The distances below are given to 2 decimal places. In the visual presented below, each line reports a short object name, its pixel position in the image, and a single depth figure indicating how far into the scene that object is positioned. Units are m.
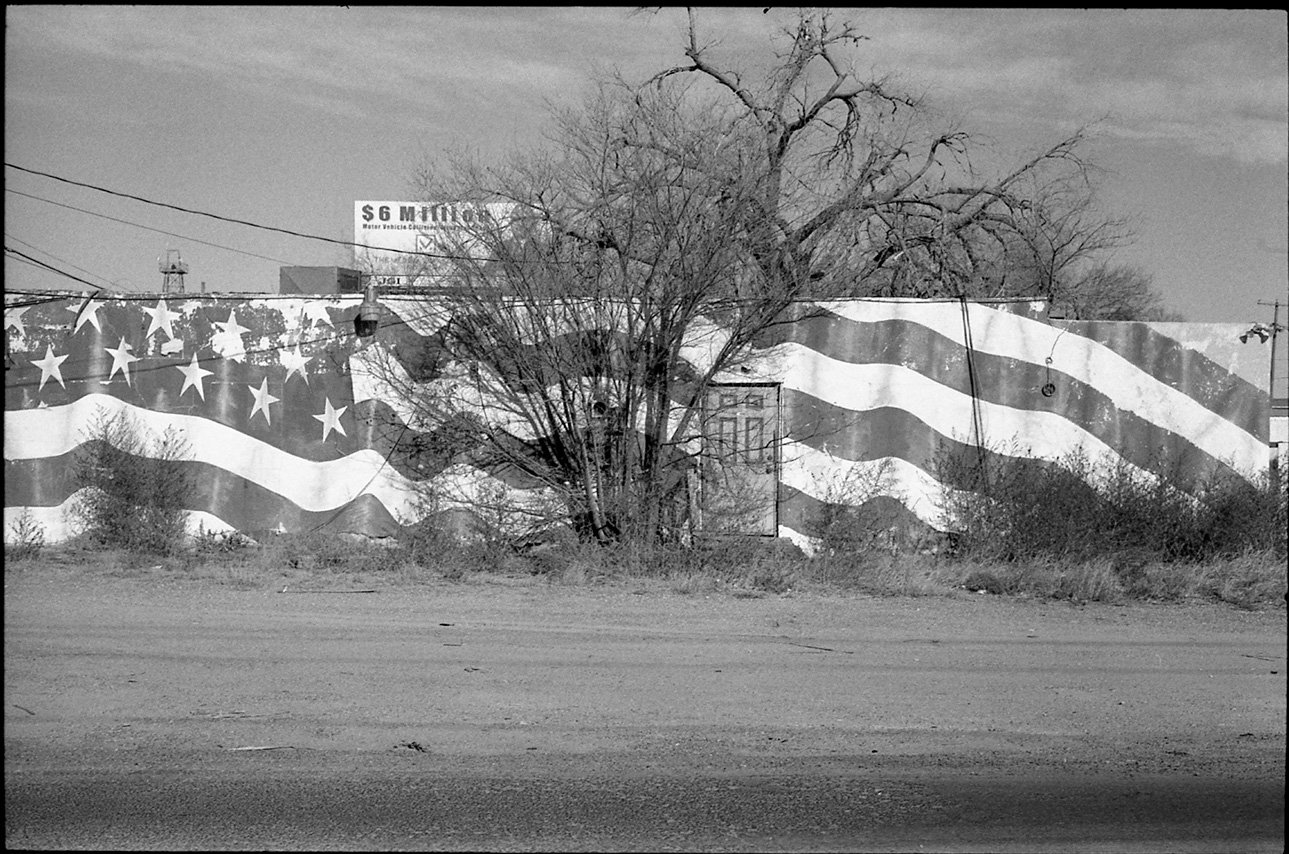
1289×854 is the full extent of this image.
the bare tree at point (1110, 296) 30.27
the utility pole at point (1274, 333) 15.51
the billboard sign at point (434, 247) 13.91
